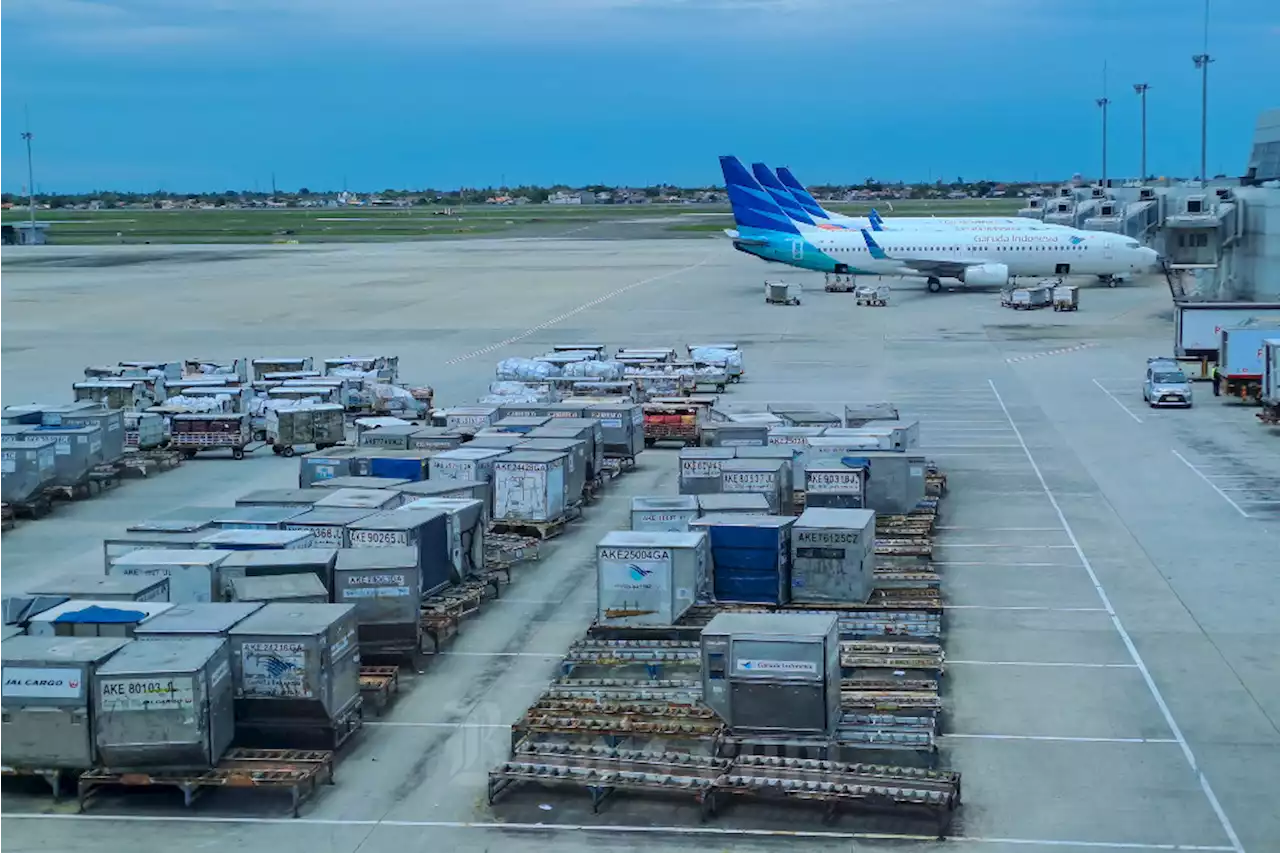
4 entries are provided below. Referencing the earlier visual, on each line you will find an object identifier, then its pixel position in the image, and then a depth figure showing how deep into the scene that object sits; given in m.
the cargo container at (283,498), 26.81
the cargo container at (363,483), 27.95
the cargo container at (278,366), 49.97
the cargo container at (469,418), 37.00
